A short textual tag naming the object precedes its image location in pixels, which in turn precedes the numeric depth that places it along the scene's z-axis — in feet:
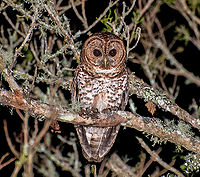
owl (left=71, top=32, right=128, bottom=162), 29.09
